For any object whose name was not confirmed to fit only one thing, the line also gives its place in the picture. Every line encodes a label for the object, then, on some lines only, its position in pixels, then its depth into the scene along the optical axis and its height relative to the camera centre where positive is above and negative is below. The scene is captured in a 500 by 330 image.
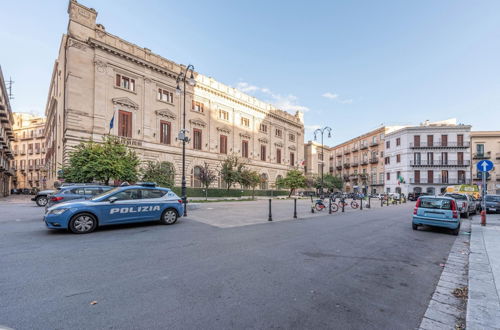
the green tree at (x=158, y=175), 21.92 -0.42
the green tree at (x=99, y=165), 18.12 +0.41
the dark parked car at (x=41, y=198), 17.82 -2.12
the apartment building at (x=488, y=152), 44.22 +4.16
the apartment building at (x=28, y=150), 63.62 +5.10
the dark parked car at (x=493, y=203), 17.56 -2.15
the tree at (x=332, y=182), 57.99 -2.47
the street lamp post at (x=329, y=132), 33.09 +5.60
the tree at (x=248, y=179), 31.91 -0.99
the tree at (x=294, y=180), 39.38 -1.35
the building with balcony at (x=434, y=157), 46.03 +3.21
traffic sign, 11.20 +0.38
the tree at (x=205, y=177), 29.48 -0.72
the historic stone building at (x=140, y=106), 25.16 +8.59
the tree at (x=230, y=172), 31.52 -0.09
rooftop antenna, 60.64 +20.48
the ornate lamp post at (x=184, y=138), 13.45 +2.00
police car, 7.68 -1.38
